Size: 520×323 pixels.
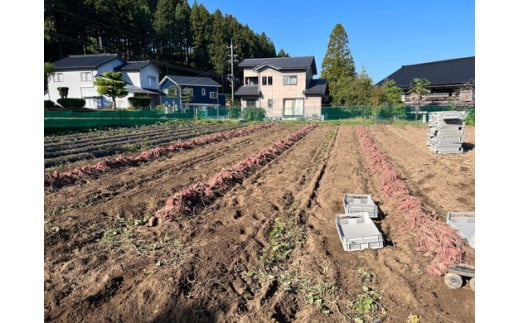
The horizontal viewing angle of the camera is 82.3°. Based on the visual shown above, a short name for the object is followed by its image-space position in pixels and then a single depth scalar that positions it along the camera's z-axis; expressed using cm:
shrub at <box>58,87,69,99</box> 2577
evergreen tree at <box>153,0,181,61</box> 4659
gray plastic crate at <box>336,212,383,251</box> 301
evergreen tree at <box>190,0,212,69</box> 5047
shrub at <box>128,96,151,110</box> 2689
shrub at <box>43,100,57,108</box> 2048
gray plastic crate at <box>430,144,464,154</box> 897
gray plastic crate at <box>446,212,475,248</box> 294
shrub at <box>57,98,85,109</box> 2291
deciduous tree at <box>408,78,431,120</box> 2543
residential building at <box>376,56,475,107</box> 2595
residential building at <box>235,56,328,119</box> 2743
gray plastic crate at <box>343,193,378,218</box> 382
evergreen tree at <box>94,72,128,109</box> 2412
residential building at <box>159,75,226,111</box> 3259
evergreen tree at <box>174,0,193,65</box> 4903
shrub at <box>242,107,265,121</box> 2566
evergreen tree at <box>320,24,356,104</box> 3684
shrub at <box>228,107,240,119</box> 2652
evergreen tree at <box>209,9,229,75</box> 4700
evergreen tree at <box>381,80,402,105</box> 2562
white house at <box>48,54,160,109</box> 2830
